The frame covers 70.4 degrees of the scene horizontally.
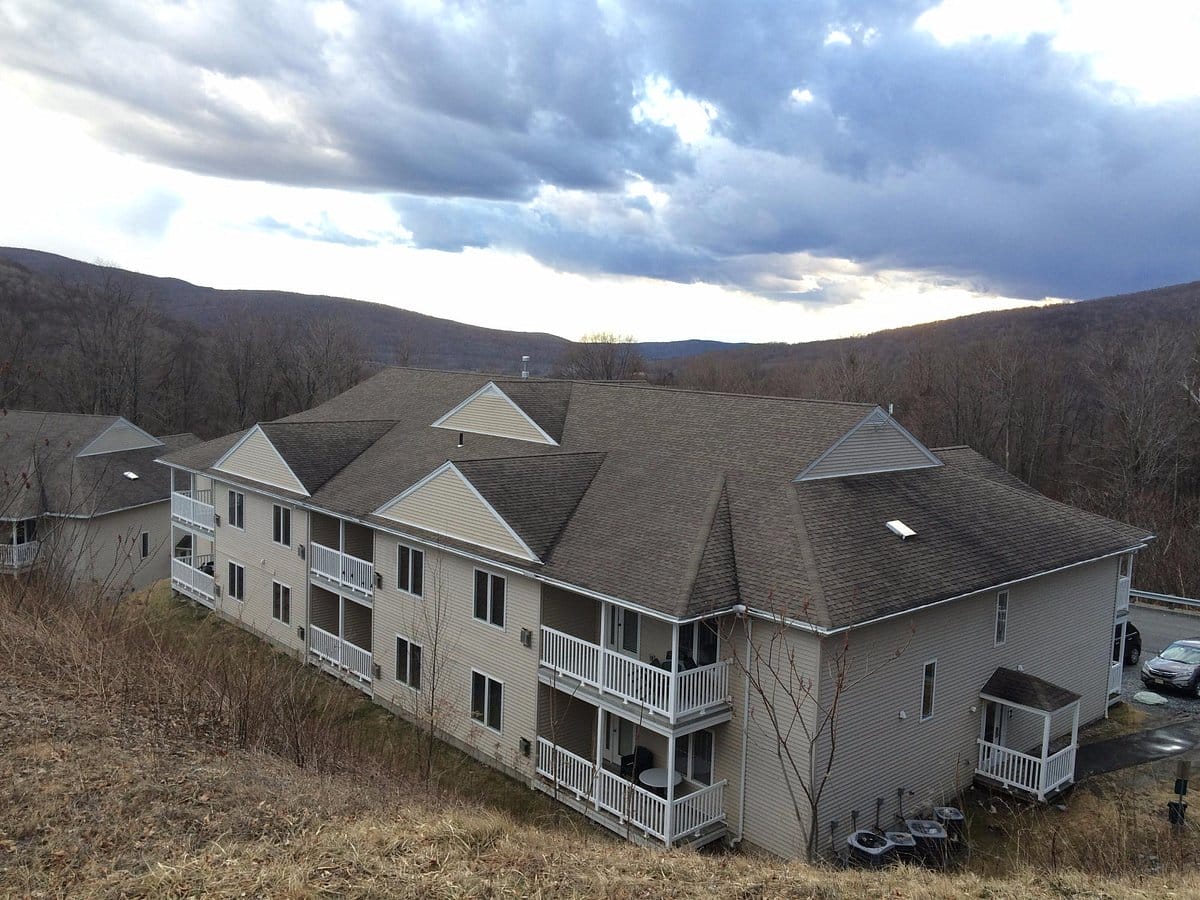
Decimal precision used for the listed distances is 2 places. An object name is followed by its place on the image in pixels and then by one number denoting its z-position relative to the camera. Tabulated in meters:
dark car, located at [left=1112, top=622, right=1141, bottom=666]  25.50
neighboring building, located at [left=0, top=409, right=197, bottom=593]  34.25
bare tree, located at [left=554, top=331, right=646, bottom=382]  82.50
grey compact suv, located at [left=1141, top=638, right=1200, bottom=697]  22.48
